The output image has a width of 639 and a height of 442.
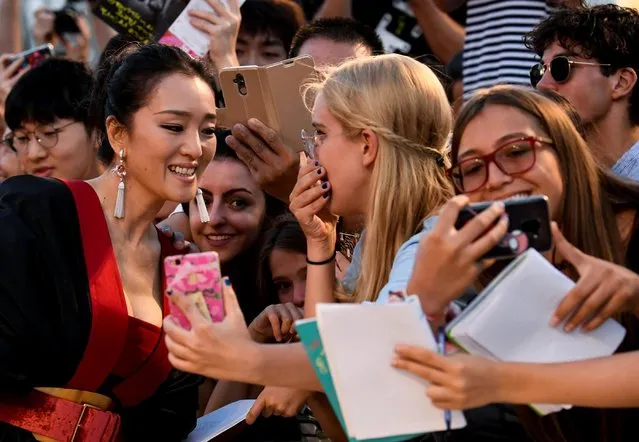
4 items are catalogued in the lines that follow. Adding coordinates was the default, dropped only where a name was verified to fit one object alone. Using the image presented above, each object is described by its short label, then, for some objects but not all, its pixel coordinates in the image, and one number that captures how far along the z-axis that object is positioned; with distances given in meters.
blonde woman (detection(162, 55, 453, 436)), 3.12
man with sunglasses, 3.67
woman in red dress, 3.30
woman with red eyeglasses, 2.25
